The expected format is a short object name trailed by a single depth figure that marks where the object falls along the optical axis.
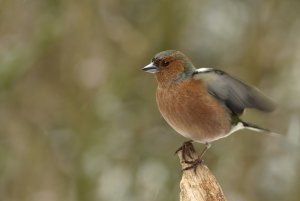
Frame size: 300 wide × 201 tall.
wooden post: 6.95
